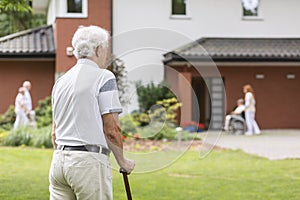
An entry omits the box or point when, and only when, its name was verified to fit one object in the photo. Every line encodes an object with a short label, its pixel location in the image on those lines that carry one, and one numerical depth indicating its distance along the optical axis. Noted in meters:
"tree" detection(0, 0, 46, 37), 33.08
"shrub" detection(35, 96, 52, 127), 18.06
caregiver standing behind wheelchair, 18.86
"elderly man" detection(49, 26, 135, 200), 4.00
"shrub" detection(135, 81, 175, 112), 17.67
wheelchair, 19.42
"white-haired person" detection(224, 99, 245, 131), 19.53
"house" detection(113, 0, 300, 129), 20.92
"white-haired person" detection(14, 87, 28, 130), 17.47
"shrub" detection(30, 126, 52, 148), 15.07
